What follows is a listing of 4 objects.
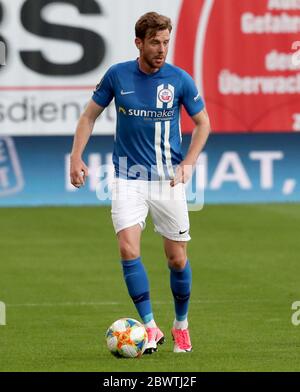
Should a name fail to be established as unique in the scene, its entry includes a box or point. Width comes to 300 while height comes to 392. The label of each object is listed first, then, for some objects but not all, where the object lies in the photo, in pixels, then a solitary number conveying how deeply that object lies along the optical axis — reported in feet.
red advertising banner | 80.43
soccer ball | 36.17
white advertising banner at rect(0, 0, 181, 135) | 79.87
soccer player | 37.29
